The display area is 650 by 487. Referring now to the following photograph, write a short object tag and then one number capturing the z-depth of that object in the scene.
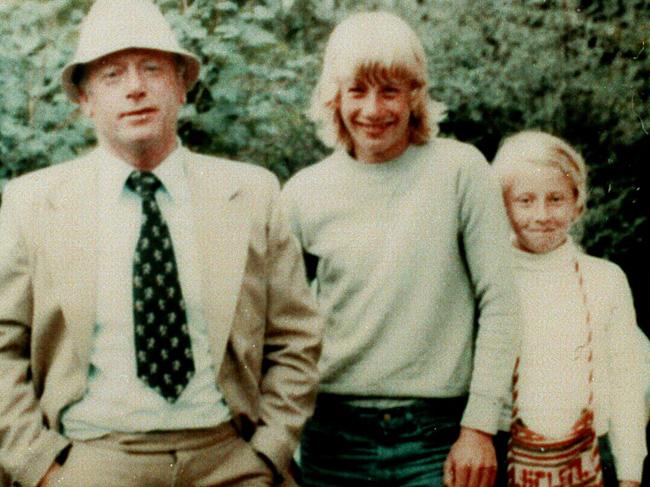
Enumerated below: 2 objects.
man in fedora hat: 2.48
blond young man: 2.77
